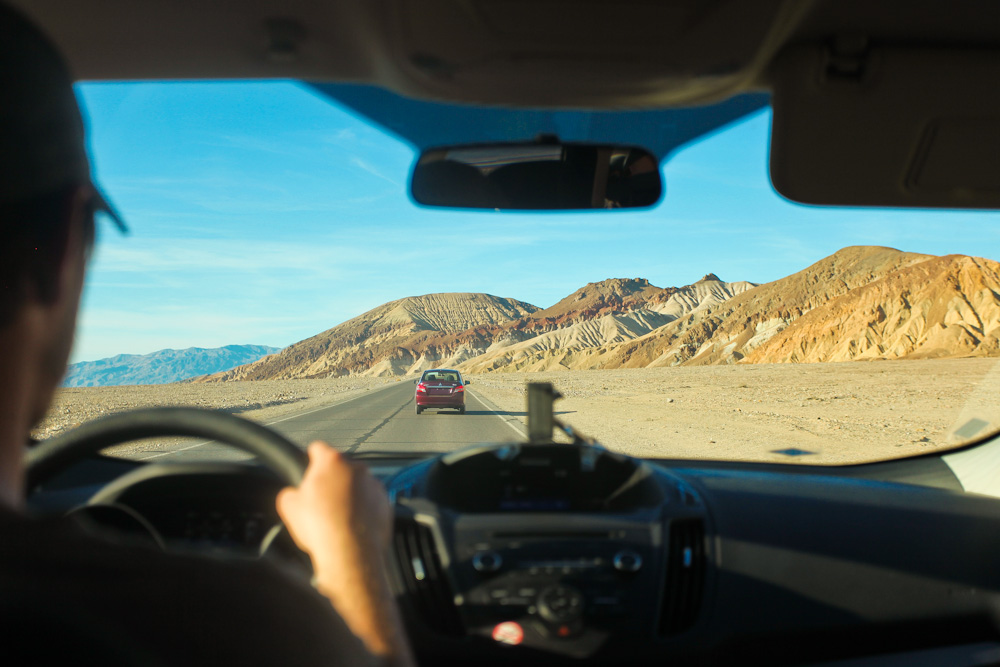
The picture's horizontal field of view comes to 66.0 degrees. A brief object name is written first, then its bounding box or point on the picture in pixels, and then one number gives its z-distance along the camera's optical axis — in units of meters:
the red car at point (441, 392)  18.33
